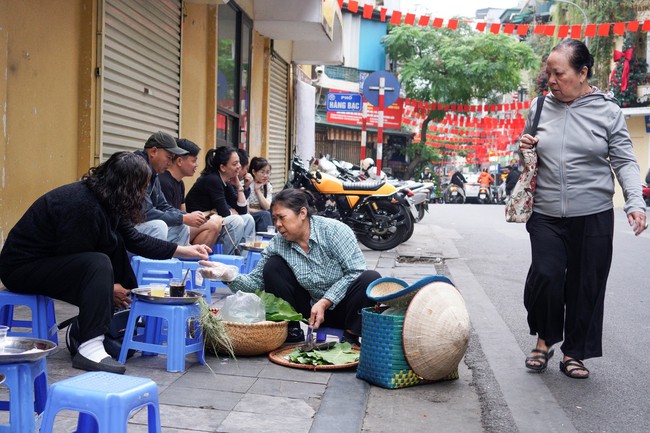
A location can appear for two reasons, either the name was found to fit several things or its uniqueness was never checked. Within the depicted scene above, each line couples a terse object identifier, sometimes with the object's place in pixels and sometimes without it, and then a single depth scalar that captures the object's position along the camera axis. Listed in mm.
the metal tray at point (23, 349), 2906
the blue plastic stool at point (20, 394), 2922
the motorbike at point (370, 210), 11914
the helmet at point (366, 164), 17500
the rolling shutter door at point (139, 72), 7789
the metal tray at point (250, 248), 7512
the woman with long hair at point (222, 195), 8156
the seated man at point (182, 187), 7258
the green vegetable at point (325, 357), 4809
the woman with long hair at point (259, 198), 9734
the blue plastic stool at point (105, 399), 2705
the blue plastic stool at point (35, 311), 4434
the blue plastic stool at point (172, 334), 4516
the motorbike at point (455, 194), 37156
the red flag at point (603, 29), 17047
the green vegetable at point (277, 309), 5047
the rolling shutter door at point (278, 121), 15969
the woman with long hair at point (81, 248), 4340
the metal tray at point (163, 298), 4520
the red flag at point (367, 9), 17453
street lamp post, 31797
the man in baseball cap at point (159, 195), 6355
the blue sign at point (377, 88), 15289
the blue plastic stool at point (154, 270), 6168
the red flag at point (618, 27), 17766
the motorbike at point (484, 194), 37219
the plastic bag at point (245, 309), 4957
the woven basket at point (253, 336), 4832
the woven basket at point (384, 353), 4414
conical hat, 4398
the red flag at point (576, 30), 16828
